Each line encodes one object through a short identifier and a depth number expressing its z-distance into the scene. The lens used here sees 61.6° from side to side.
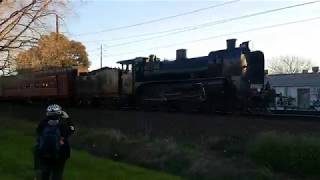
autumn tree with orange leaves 12.53
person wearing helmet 4.27
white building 26.00
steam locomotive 11.38
